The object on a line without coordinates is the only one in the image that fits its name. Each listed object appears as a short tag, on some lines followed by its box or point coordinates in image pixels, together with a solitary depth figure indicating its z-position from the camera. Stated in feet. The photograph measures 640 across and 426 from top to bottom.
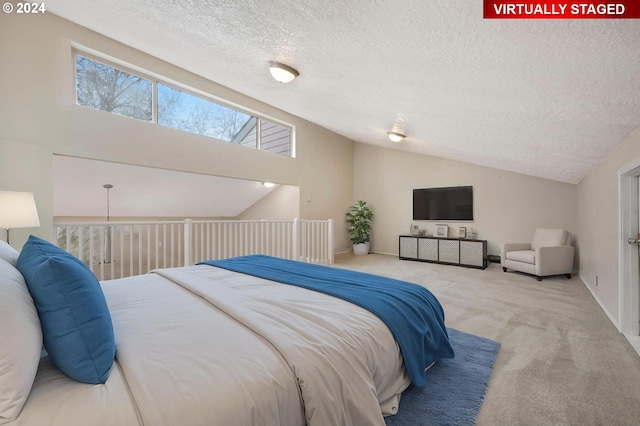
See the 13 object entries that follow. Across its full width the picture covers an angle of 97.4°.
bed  2.49
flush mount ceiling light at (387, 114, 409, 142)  12.35
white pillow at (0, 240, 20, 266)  3.90
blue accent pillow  2.82
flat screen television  19.66
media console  17.56
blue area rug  4.74
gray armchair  14.07
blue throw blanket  4.91
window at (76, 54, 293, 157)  11.94
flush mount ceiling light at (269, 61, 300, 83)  9.70
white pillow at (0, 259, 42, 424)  2.25
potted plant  23.20
